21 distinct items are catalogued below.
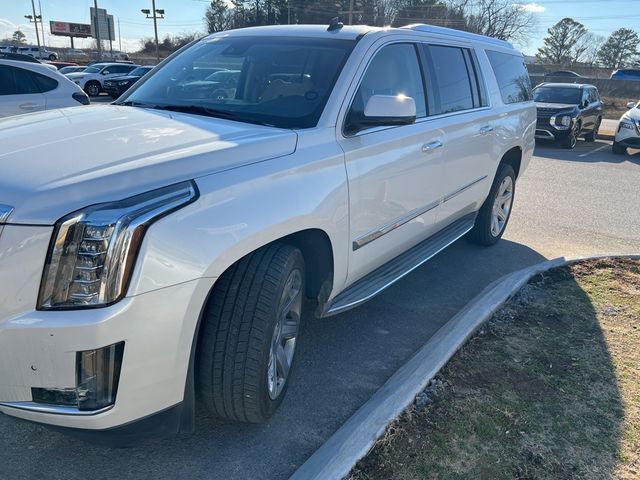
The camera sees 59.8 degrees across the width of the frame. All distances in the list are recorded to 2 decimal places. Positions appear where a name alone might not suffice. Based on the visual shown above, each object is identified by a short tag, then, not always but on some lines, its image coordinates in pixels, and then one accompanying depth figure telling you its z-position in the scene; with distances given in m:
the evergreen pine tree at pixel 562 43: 79.69
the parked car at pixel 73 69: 29.88
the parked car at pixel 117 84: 26.44
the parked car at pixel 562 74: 40.50
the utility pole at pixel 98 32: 59.14
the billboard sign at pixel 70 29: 86.43
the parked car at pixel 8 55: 9.53
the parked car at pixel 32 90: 7.14
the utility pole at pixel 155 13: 58.38
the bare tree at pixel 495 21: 71.38
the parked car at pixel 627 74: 42.59
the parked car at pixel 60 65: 35.44
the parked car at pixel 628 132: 13.14
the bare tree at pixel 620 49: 76.88
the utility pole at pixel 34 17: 83.32
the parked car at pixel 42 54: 53.42
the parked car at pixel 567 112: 14.30
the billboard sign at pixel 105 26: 65.69
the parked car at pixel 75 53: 75.14
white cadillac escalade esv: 1.92
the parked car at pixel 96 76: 26.07
